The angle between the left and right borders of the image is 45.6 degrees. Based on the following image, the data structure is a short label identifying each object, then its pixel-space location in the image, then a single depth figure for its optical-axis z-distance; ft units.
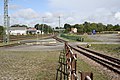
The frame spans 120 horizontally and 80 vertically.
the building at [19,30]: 348.24
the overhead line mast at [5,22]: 105.74
